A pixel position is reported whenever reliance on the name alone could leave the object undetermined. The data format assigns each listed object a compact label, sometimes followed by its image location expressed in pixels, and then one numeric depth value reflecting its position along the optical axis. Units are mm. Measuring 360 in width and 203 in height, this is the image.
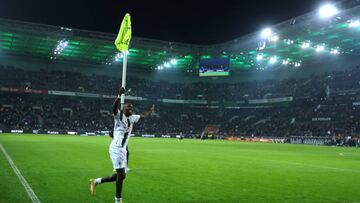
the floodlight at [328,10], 42938
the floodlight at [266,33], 53588
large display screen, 63906
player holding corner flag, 8734
